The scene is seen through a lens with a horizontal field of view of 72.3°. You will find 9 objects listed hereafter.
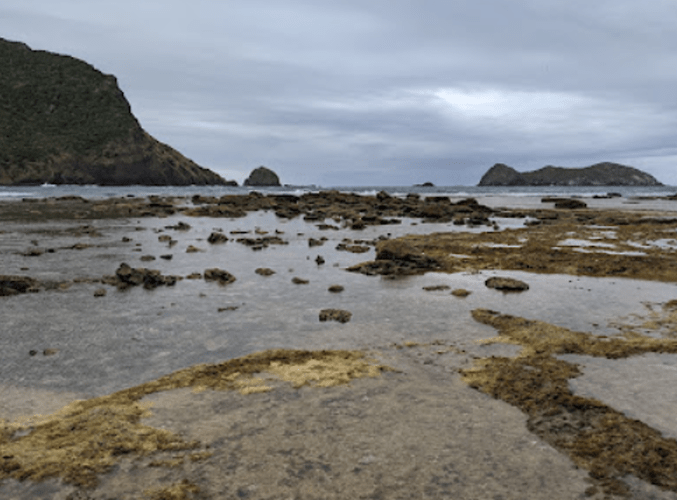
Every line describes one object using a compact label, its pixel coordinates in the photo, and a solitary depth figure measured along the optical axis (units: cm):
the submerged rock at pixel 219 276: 1211
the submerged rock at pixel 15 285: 1041
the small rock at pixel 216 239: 2067
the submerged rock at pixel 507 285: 1133
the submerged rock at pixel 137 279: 1150
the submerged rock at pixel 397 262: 1362
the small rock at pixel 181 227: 2596
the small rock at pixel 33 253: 1579
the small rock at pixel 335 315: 865
